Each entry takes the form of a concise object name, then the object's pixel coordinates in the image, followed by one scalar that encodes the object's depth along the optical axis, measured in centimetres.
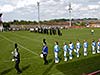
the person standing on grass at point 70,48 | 888
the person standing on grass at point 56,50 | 808
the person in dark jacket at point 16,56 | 678
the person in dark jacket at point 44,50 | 768
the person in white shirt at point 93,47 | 997
